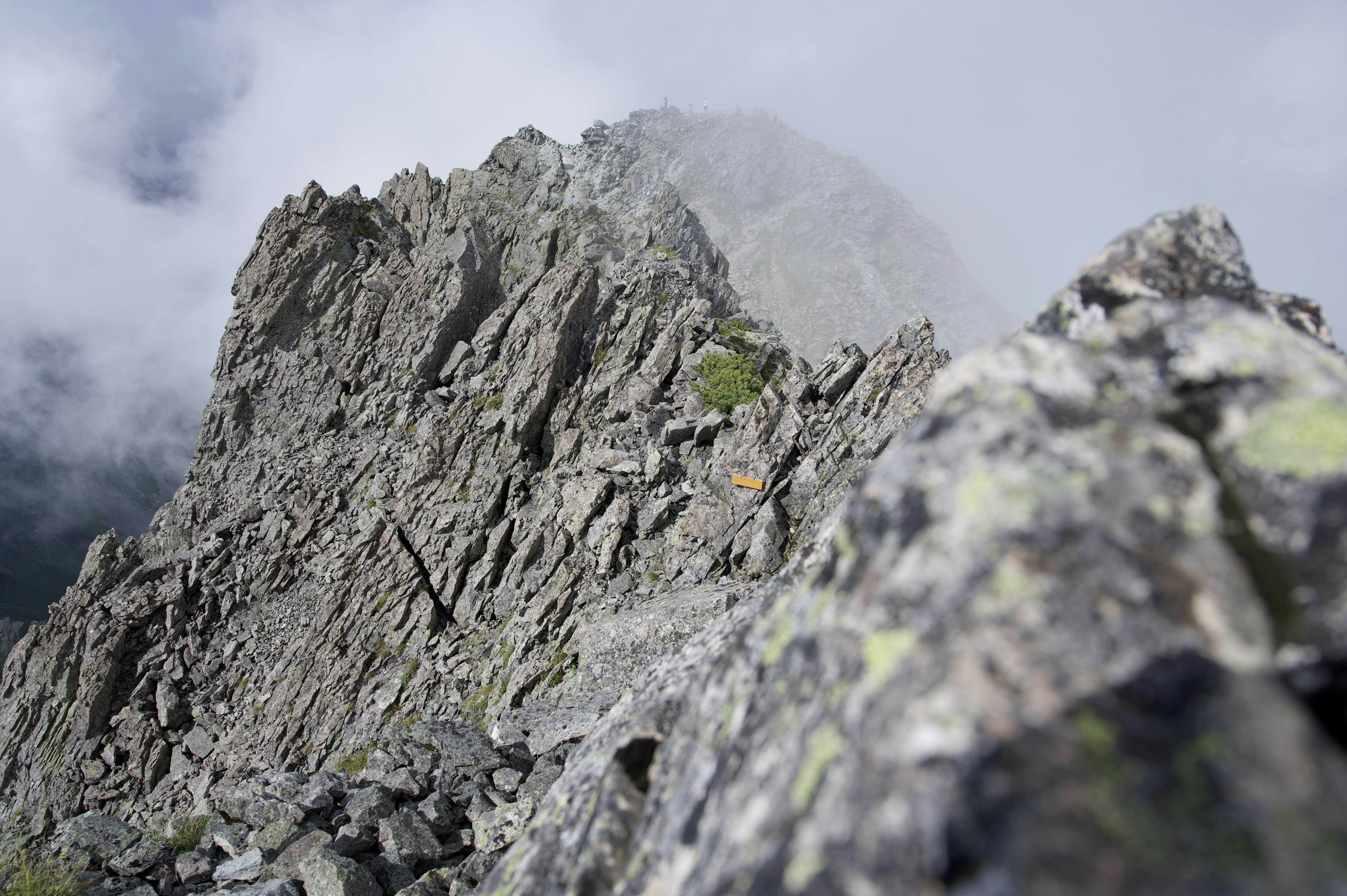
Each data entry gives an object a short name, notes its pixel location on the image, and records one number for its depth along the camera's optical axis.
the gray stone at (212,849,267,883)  8.72
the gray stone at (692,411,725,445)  21.61
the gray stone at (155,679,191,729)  23.64
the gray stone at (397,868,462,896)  7.56
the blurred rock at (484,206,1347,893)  1.61
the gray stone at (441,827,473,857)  9.15
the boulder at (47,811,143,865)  9.27
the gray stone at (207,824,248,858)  9.46
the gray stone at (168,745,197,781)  22.72
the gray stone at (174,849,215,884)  9.03
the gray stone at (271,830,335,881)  8.53
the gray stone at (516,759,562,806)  9.41
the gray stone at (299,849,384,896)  7.72
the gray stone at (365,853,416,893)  8.32
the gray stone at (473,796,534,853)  8.66
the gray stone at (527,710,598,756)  11.68
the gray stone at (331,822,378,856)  8.78
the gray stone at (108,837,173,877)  9.00
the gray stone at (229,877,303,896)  7.83
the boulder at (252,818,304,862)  9.23
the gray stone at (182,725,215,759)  23.05
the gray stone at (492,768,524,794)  10.80
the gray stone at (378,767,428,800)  10.40
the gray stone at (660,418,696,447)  21.98
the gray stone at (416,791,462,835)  9.62
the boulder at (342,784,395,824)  9.39
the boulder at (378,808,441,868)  8.75
